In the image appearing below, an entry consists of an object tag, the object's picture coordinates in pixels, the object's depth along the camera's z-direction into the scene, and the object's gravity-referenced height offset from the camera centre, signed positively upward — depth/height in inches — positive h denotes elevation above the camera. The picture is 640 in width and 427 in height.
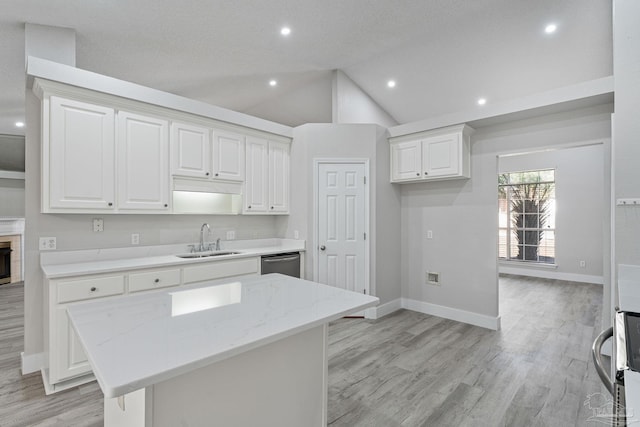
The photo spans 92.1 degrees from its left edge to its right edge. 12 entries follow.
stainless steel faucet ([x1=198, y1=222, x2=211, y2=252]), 145.8 -12.2
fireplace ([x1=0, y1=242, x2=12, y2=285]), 234.1 -37.4
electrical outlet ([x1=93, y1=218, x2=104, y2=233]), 118.8 -4.4
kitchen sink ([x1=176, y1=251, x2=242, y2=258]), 137.7 -18.4
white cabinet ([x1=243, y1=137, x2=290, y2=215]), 155.9 +19.3
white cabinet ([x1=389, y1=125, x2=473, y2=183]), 149.1 +30.2
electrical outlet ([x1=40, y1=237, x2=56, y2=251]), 107.8 -10.4
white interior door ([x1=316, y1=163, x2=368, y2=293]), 164.2 -4.4
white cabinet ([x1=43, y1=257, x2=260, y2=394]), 93.0 -29.1
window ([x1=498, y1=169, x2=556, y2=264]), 264.1 -1.8
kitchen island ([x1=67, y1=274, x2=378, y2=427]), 38.3 -17.7
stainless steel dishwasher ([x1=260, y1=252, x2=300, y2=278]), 147.0 -24.7
